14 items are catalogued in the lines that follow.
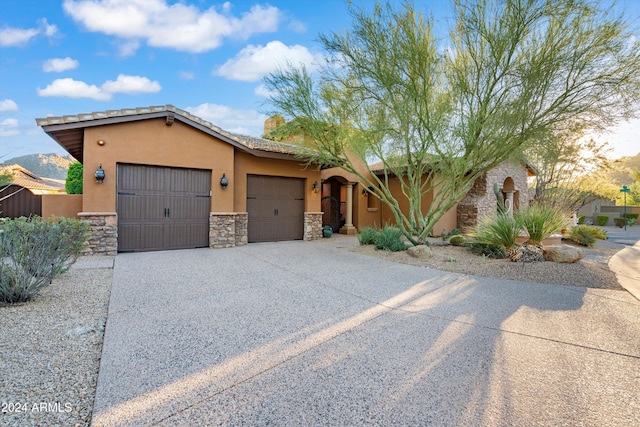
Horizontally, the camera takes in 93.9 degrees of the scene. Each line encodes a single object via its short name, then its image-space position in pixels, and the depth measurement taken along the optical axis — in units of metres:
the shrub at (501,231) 7.45
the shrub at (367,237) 9.79
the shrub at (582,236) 9.99
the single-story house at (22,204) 9.52
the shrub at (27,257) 3.86
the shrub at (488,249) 7.52
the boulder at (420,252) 7.75
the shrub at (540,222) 7.29
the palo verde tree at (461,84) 5.84
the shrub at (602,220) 22.98
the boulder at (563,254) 6.57
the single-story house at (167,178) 7.87
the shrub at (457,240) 9.49
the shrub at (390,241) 8.66
